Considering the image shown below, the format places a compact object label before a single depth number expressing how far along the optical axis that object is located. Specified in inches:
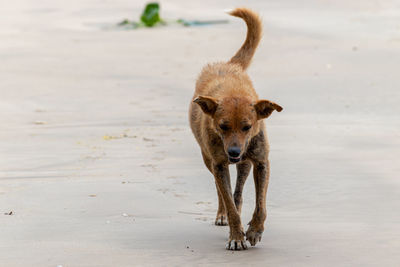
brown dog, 459.5
